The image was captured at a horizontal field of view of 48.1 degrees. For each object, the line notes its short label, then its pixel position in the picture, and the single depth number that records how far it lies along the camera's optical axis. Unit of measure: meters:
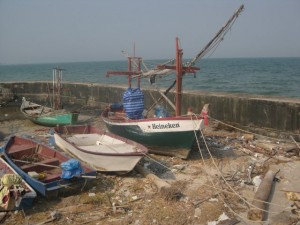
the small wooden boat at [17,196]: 6.50
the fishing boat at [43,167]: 7.09
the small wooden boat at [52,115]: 14.72
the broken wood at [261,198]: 6.30
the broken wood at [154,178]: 7.50
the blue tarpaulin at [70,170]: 7.24
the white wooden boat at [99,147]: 8.30
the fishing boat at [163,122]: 9.41
